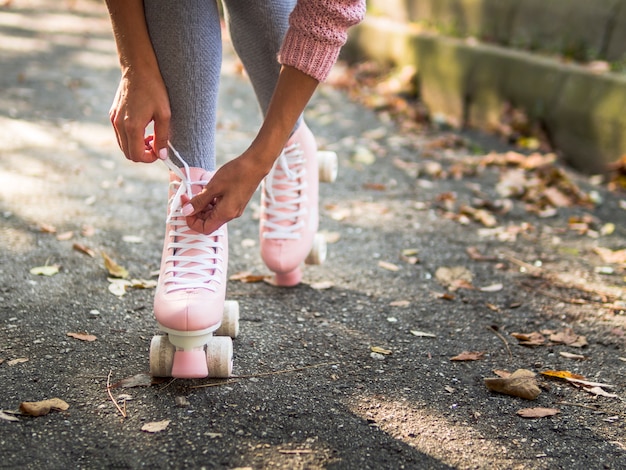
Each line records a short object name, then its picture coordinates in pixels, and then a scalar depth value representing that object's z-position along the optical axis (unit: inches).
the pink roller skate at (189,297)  47.2
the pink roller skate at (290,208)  60.7
